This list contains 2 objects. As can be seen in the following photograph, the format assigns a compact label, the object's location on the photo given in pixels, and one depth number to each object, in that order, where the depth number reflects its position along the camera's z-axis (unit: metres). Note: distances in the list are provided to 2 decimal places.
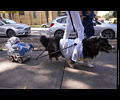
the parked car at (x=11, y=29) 8.08
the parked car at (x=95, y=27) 7.07
